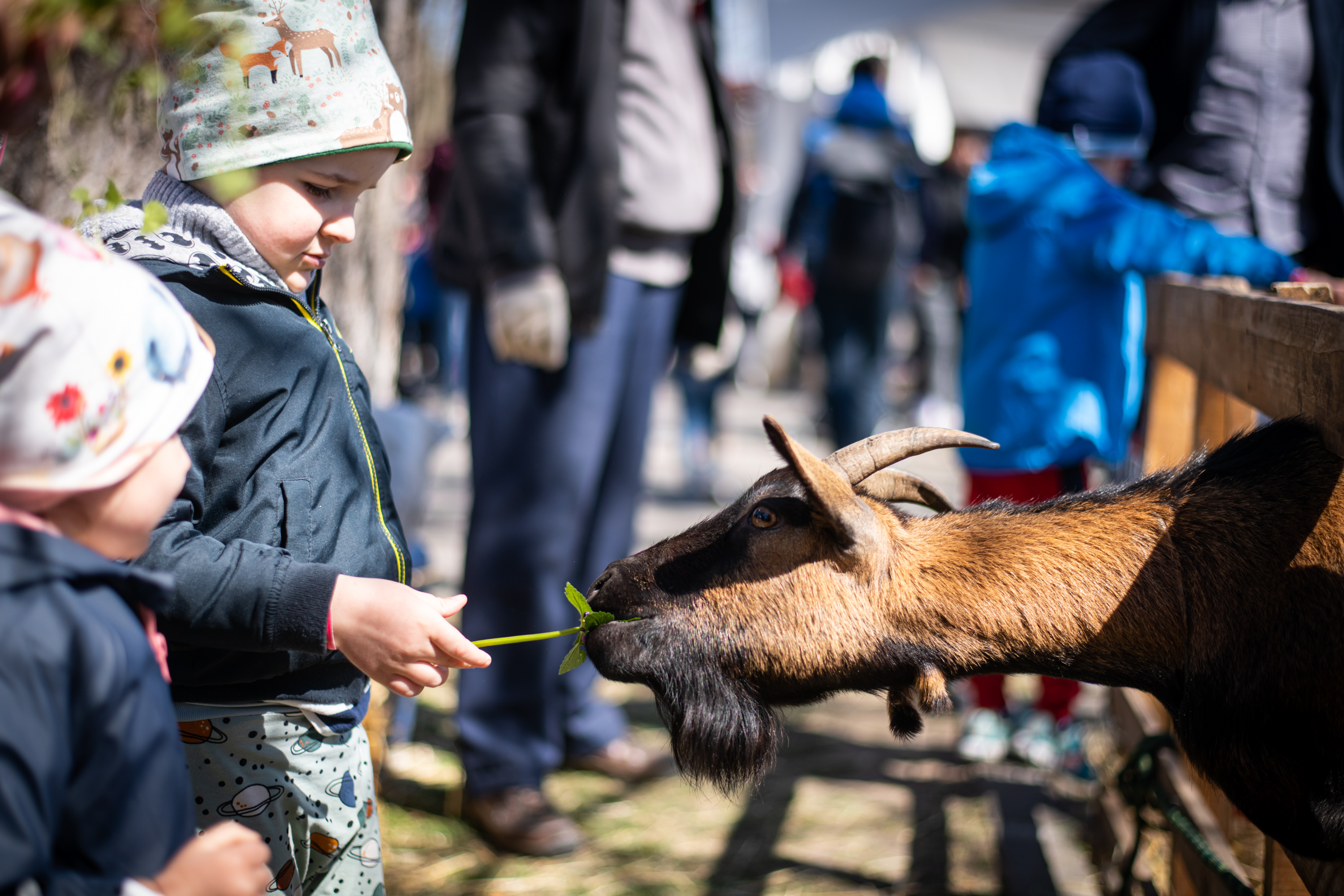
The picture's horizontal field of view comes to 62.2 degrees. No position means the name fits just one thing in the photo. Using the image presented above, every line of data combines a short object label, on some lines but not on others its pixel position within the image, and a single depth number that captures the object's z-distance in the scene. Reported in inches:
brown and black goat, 74.1
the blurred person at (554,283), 133.3
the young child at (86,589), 44.2
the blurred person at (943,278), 398.3
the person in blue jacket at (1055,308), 140.6
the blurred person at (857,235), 279.9
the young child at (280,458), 63.7
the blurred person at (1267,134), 151.6
